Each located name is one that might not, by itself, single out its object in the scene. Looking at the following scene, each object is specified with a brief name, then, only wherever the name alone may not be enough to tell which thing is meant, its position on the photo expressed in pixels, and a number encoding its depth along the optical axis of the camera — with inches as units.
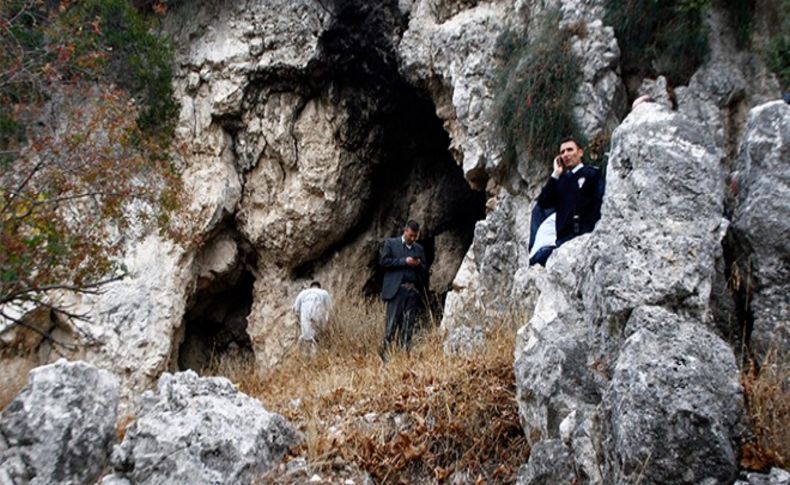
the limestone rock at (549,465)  155.6
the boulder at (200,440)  185.5
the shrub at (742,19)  344.8
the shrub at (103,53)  421.1
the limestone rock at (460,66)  406.9
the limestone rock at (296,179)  489.1
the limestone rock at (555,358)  168.6
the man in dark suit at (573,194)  227.1
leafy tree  333.7
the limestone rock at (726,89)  338.0
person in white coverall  402.0
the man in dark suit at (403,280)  345.4
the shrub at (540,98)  354.0
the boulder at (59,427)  186.7
